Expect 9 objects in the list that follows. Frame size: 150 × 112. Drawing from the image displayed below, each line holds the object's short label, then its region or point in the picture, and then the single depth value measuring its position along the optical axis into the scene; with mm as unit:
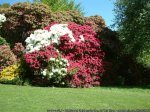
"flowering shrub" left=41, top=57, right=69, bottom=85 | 19328
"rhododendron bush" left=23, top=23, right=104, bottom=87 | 19562
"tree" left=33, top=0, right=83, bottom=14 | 39750
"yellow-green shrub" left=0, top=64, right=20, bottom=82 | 19938
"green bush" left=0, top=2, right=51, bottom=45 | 23844
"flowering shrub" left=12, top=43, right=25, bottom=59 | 23312
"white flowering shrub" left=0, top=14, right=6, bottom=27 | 24672
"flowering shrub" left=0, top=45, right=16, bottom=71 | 21500
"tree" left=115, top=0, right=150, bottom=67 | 21234
